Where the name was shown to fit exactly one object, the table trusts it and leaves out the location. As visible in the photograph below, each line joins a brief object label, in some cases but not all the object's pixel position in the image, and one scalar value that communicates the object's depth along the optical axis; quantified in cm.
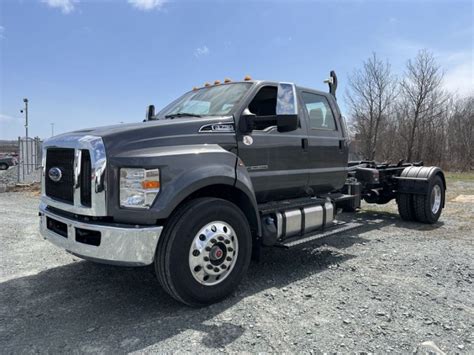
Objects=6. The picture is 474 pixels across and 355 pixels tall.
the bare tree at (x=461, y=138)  3030
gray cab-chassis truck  336
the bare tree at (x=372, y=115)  3250
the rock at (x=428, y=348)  288
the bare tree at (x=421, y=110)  3092
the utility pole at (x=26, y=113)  2730
